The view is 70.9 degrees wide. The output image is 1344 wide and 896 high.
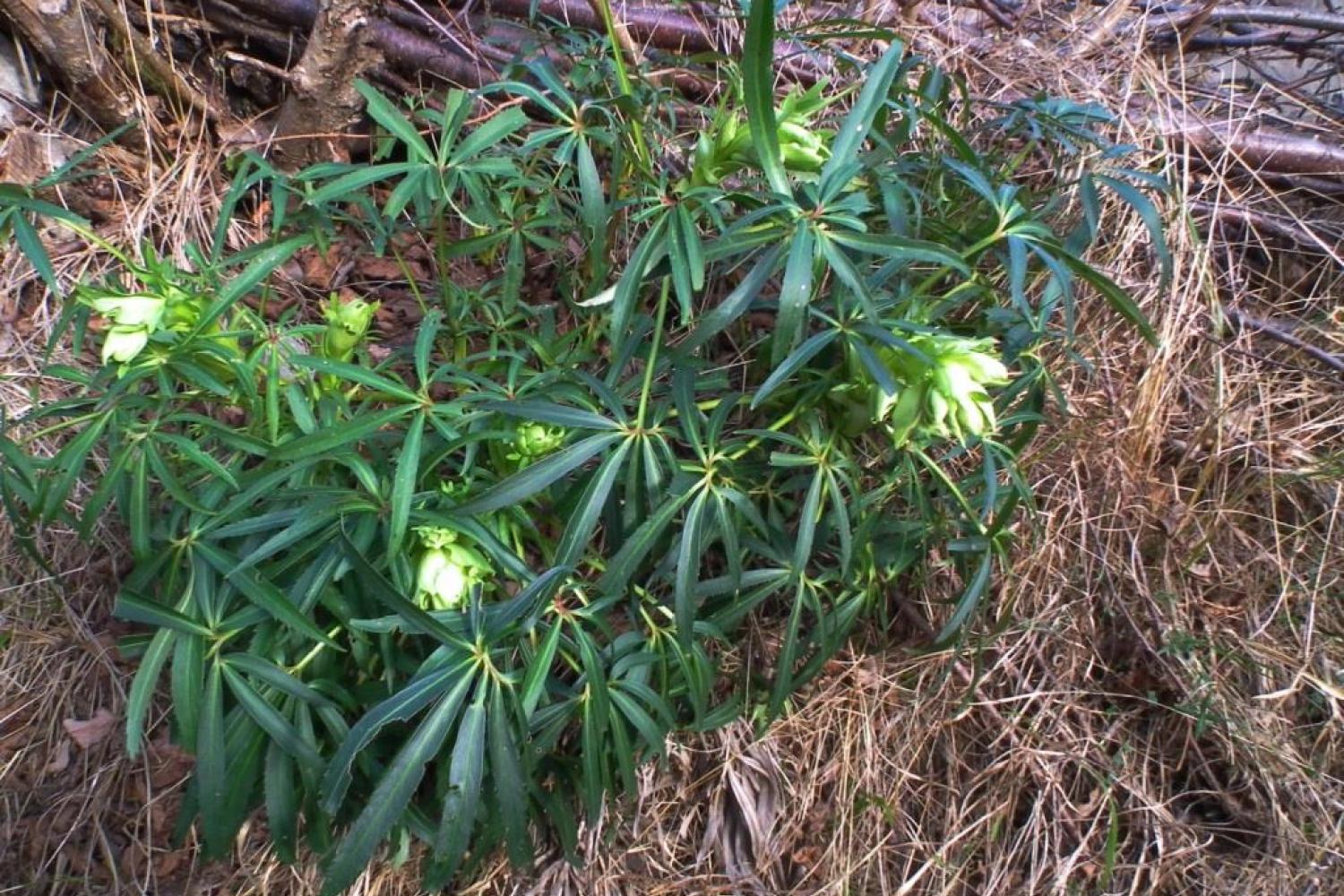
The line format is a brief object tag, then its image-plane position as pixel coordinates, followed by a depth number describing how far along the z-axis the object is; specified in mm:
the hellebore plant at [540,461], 819
